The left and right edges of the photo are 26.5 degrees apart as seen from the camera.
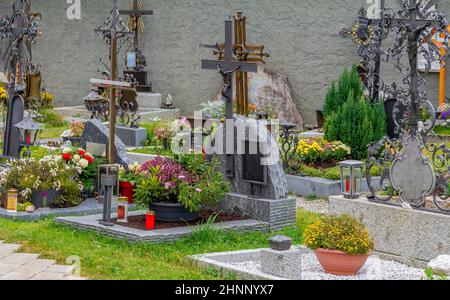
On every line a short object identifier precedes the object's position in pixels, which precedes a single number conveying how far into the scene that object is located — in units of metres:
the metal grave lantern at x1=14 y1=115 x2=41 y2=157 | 14.07
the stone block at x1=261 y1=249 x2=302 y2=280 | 8.47
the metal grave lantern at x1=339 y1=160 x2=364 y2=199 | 10.36
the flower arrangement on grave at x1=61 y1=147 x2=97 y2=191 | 12.55
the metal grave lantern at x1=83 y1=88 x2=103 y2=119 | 19.03
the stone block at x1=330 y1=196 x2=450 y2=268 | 9.38
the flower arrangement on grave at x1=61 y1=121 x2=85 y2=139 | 15.80
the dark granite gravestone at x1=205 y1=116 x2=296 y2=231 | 11.03
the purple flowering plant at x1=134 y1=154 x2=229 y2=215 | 10.56
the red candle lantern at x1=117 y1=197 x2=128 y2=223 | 10.74
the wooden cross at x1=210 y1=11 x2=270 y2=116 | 17.73
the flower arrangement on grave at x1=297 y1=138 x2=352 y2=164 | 15.20
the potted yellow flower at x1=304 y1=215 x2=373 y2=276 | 8.78
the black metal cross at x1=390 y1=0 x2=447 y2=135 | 9.98
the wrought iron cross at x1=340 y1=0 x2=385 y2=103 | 16.97
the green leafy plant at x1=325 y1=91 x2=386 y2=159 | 15.35
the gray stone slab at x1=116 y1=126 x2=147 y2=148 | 17.95
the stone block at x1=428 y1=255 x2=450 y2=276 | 8.47
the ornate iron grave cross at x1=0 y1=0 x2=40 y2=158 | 14.60
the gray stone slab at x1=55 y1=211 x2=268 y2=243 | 9.95
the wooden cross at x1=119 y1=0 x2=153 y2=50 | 23.06
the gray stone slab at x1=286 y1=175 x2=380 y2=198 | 14.02
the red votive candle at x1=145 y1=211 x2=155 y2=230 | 10.34
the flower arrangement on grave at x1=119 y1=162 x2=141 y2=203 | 12.46
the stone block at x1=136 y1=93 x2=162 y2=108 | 22.83
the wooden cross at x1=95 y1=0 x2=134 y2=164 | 11.08
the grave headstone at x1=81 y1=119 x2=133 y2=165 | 13.30
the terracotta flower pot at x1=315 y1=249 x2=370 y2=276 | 8.83
